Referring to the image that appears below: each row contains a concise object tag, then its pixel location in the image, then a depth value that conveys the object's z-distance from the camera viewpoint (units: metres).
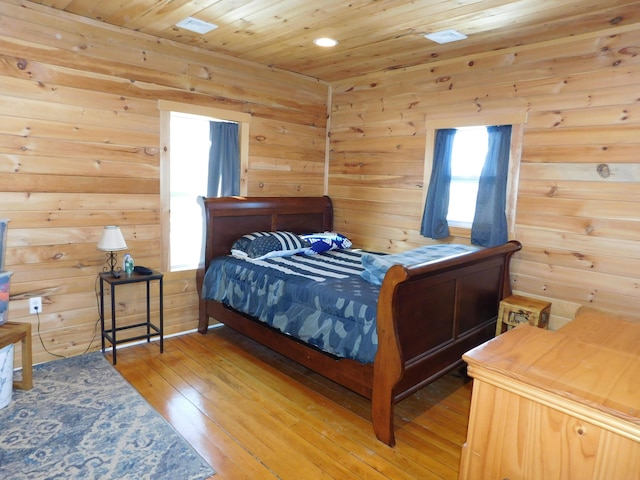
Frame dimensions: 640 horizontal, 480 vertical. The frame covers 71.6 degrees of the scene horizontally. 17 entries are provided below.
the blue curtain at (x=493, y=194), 3.48
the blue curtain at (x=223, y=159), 4.02
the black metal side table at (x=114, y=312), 3.26
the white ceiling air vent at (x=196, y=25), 3.12
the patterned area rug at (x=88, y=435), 2.15
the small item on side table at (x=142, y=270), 3.47
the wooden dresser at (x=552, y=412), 0.87
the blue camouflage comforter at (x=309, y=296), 2.58
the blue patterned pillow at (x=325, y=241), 4.13
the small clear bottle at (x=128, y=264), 3.40
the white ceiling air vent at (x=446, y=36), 3.15
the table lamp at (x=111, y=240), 3.21
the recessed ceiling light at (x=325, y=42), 3.41
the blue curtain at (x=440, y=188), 3.86
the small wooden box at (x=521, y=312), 3.14
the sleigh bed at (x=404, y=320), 2.40
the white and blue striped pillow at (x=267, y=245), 3.75
